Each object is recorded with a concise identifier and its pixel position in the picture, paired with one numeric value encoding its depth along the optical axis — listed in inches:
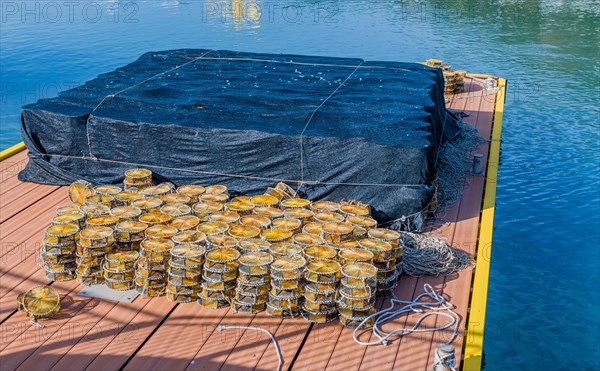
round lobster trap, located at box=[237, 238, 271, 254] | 388.6
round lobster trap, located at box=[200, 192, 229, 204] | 461.7
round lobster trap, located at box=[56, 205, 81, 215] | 437.7
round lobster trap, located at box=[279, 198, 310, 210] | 453.4
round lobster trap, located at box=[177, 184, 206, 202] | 471.8
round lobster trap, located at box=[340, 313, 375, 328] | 358.9
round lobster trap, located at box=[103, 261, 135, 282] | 392.8
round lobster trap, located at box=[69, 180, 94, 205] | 500.7
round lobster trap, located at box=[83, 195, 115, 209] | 458.3
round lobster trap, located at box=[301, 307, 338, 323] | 363.3
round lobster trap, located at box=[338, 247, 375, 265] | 379.2
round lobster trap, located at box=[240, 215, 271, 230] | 423.0
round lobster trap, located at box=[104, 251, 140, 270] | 392.5
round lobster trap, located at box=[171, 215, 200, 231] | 417.4
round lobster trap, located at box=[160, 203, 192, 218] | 439.5
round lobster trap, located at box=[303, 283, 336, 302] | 362.0
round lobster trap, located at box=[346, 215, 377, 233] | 422.6
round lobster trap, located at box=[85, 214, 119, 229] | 410.9
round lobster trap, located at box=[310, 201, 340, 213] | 447.5
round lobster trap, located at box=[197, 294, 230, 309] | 376.8
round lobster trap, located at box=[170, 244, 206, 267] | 376.5
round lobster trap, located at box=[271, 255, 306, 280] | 363.9
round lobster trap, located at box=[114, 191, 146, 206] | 461.7
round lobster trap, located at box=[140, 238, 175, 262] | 381.7
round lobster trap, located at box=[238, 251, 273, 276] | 368.8
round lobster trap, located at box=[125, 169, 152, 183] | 499.4
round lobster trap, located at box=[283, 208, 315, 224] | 430.9
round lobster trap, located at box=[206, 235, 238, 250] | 395.2
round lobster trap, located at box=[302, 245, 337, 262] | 379.9
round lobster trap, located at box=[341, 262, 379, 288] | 358.0
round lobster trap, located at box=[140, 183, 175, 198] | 470.9
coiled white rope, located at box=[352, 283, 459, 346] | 354.9
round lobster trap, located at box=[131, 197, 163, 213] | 444.3
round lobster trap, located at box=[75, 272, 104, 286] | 399.2
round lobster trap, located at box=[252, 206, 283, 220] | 435.8
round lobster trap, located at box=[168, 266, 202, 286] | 378.6
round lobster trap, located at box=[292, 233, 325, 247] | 398.9
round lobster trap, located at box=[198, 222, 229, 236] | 409.6
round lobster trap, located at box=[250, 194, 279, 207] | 459.8
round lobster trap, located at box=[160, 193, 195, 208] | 454.0
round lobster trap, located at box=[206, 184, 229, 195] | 477.1
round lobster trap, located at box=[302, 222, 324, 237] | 411.4
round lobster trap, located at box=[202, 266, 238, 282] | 373.7
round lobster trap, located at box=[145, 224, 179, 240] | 403.7
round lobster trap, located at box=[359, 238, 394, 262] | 386.6
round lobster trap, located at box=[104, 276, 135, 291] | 393.7
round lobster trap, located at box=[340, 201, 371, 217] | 451.5
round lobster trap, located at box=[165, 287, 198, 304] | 381.4
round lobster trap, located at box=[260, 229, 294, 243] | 402.0
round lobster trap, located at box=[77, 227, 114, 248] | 395.2
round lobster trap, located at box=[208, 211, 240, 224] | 431.5
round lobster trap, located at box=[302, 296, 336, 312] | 362.6
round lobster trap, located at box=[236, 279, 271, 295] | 370.0
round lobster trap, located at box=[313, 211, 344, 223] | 430.6
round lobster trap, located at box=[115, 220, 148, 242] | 406.3
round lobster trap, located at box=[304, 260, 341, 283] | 361.7
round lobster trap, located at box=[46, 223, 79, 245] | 399.9
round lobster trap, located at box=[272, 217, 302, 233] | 418.0
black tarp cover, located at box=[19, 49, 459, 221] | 482.9
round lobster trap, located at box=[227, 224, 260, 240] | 408.8
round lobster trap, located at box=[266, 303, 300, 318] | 367.6
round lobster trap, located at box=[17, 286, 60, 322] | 363.3
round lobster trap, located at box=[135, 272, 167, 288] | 386.6
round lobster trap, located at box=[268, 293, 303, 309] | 365.1
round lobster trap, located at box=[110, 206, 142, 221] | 423.2
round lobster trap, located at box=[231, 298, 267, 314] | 371.2
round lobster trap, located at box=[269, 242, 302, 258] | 383.2
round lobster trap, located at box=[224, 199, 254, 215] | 444.8
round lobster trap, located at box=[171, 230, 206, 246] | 394.0
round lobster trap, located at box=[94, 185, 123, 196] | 472.3
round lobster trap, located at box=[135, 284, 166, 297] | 387.9
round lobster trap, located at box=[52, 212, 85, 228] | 419.5
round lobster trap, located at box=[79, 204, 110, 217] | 434.0
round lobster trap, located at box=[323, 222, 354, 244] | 403.2
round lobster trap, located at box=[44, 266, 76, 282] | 404.5
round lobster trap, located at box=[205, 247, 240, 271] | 374.6
